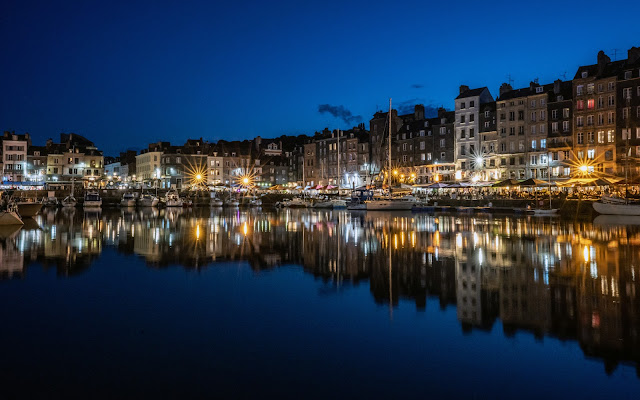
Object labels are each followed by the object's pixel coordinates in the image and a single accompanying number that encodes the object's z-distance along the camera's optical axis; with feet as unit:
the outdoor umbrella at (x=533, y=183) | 155.10
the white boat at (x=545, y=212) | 138.92
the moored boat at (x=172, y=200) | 231.30
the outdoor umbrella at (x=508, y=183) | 162.40
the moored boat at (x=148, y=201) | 252.73
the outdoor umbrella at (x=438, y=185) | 191.19
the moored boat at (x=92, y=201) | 226.99
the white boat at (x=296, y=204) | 229.86
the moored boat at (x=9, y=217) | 94.79
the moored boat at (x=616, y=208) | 128.06
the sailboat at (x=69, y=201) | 242.68
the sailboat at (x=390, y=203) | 178.60
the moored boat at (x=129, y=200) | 240.44
